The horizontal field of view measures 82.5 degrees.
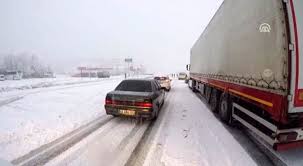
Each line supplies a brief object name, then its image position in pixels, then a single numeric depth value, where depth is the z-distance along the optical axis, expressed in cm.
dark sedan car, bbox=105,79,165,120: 555
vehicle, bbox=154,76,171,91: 1557
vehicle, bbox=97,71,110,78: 4662
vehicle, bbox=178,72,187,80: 3606
